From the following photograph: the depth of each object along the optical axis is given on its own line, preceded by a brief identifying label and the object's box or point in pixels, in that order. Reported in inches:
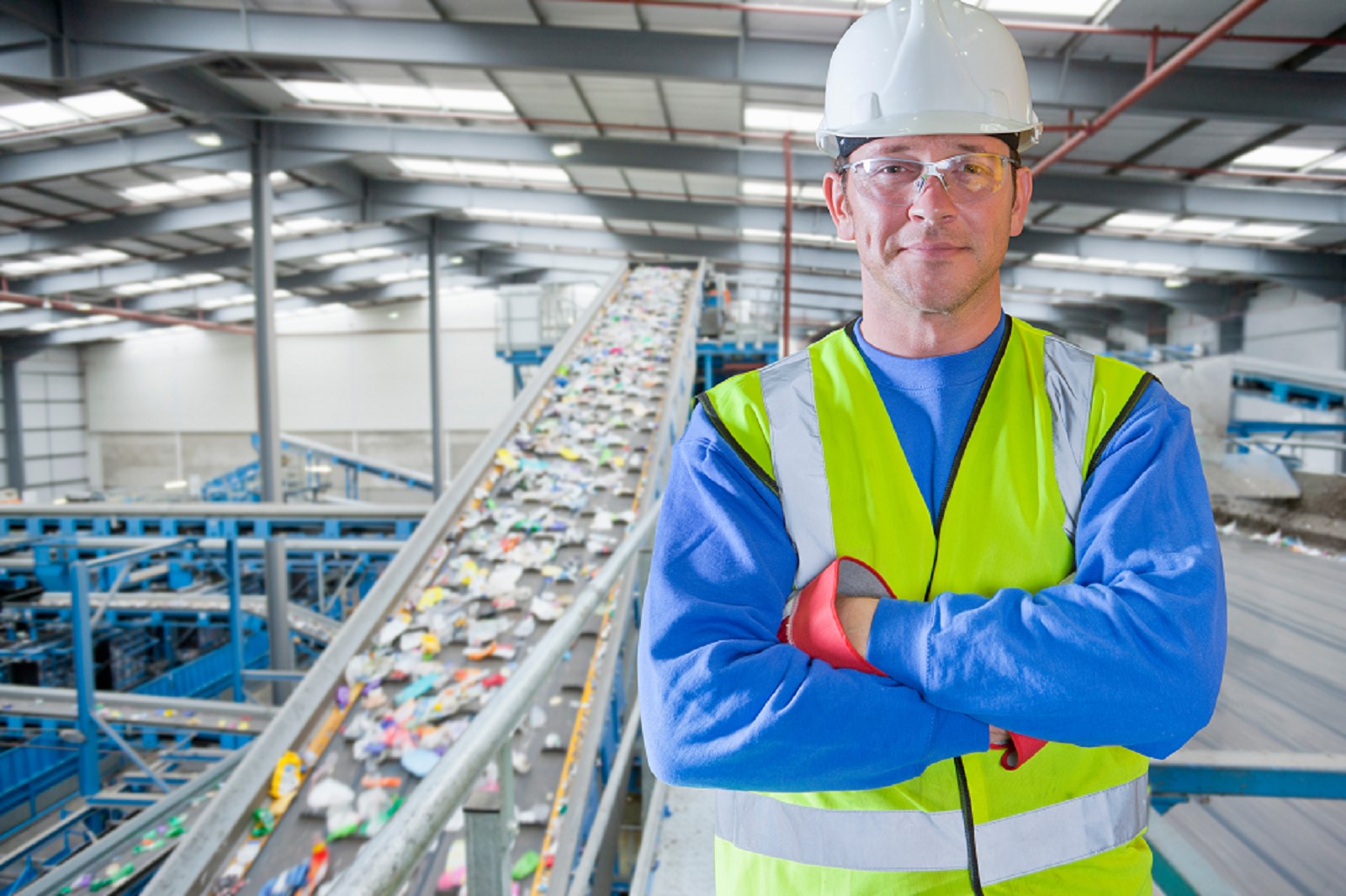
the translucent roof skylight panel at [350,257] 754.1
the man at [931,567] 38.9
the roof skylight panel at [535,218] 675.4
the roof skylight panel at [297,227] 622.5
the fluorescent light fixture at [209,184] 512.7
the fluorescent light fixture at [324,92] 396.2
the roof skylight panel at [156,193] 513.7
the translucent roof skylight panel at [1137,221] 482.7
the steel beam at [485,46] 304.5
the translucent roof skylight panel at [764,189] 504.0
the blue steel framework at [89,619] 272.1
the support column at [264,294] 438.9
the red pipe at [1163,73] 216.4
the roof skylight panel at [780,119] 382.6
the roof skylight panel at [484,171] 531.2
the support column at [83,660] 270.5
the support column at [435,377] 689.6
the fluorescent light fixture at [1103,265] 604.9
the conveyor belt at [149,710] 289.0
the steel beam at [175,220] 557.3
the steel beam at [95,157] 424.5
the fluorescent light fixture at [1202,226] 468.3
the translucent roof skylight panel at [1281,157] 362.0
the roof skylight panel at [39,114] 377.1
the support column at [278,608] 379.9
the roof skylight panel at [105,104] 376.2
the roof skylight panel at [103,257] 661.9
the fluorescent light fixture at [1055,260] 615.5
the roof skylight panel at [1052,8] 265.4
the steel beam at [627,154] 418.0
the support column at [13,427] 853.8
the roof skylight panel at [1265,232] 469.6
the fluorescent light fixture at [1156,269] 577.7
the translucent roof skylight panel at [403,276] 837.8
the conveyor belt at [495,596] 111.0
